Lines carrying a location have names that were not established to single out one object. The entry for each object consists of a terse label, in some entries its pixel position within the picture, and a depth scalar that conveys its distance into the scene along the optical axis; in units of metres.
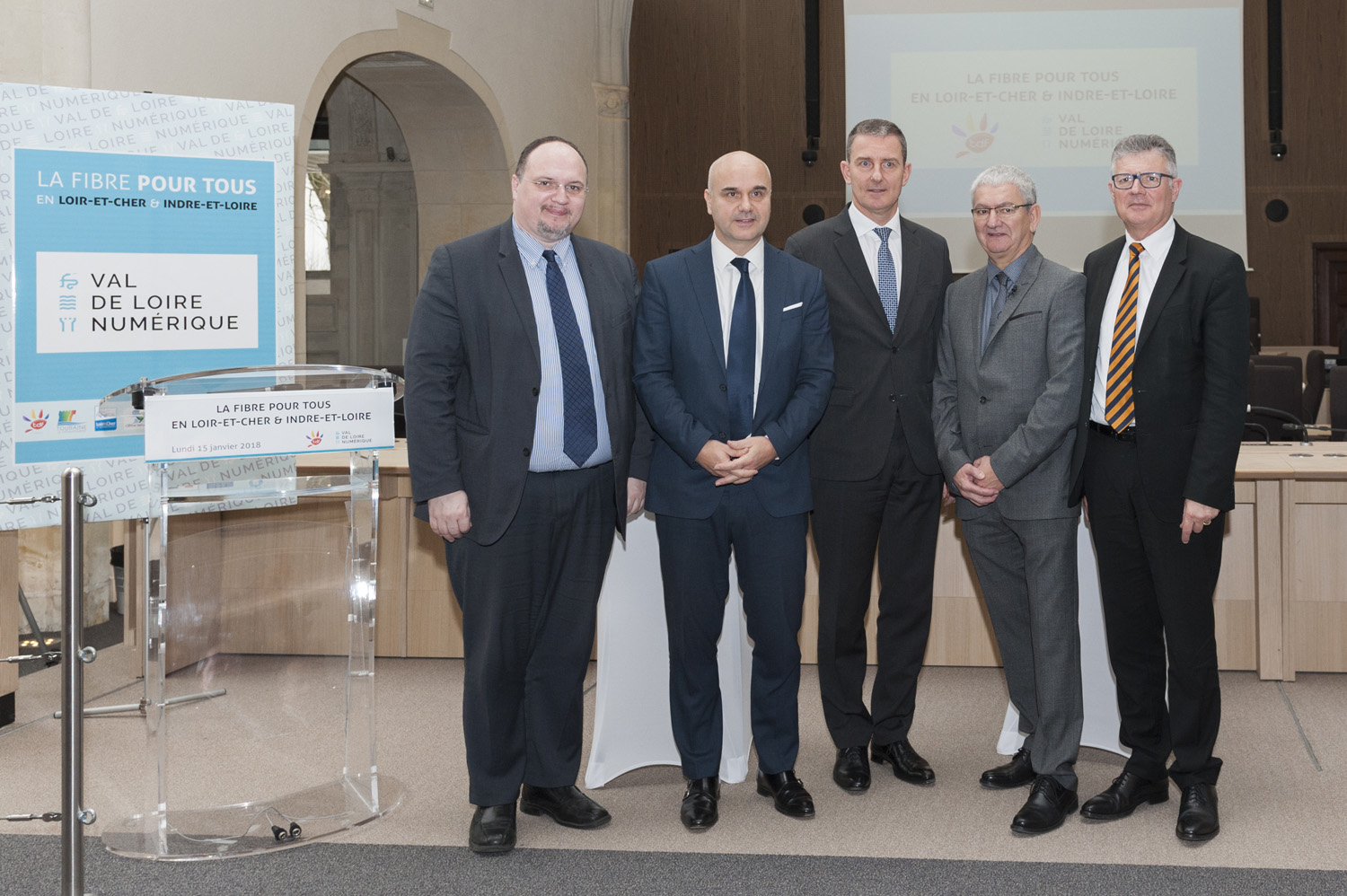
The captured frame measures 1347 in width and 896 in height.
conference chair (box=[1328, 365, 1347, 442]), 6.87
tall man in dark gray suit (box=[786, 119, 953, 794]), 3.13
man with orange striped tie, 2.77
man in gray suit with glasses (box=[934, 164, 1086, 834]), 2.94
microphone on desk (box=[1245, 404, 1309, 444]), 6.04
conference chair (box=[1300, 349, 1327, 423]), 7.99
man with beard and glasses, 2.82
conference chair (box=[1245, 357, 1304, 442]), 7.10
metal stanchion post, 2.42
